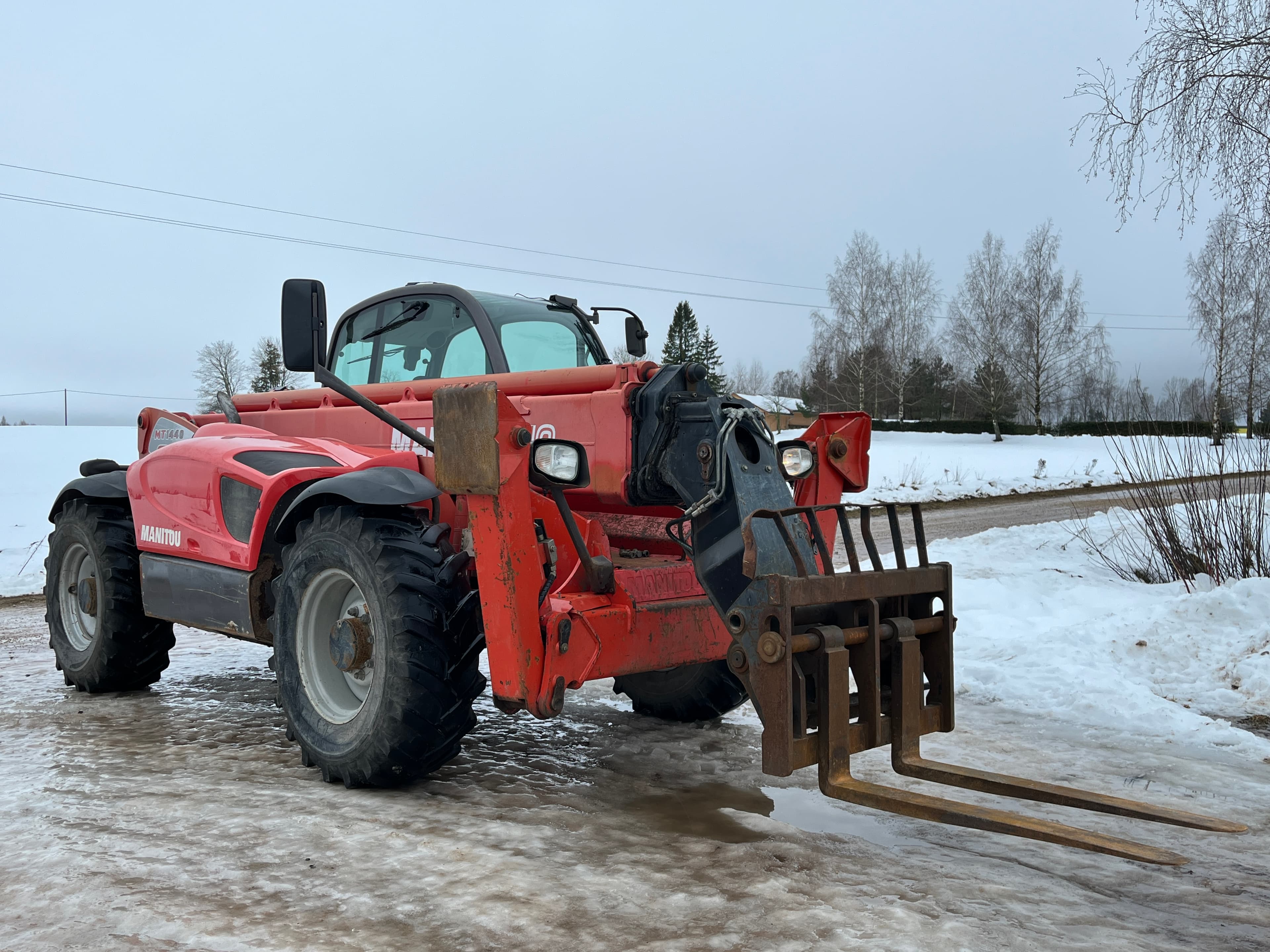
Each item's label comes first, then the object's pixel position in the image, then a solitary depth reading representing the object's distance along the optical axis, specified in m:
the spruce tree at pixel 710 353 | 58.16
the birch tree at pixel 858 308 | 49.56
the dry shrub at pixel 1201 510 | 7.64
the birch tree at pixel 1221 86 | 8.09
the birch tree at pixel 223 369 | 47.50
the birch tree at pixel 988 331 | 47.44
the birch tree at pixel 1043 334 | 46.66
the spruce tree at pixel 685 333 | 57.66
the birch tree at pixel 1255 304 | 8.88
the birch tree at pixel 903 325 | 50.09
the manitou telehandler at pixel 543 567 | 3.40
